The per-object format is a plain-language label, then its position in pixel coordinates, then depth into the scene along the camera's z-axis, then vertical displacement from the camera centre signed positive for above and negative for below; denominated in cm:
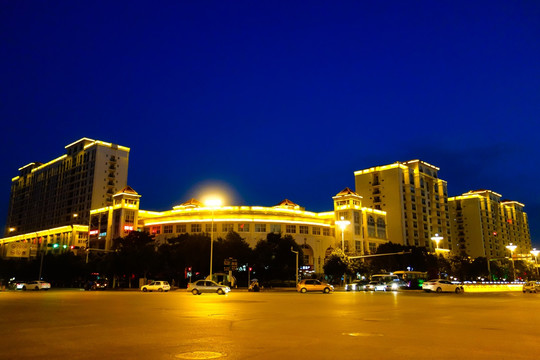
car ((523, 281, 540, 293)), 4981 -131
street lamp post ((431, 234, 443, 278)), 9756 +125
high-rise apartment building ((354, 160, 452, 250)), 11900 +2095
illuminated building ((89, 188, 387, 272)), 9300 +1129
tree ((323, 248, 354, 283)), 7644 +172
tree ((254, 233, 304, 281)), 7475 +271
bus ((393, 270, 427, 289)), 6175 -39
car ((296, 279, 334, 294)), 4735 -116
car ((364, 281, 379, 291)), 5556 -134
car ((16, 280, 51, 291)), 5472 -134
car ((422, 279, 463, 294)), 4668 -115
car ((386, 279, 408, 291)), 5675 -125
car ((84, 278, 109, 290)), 5944 -146
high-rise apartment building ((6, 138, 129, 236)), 12768 +2764
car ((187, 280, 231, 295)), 4088 -117
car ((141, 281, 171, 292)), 5500 -146
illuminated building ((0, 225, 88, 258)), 11482 +1054
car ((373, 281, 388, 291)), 5535 -145
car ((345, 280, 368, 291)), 5532 -145
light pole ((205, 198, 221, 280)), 5116 +856
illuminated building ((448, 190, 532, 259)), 15512 +1831
